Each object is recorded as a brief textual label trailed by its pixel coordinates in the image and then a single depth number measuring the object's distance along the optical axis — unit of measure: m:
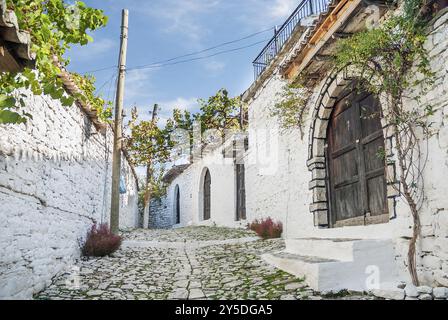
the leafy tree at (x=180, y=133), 16.45
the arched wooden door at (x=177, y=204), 19.66
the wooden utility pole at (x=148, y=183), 16.12
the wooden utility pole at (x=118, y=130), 8.70
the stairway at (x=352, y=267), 4.15
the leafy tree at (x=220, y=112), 16.20
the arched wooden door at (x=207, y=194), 15.41
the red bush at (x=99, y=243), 6.70
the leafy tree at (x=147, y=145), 15.70
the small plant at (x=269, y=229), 8.20
